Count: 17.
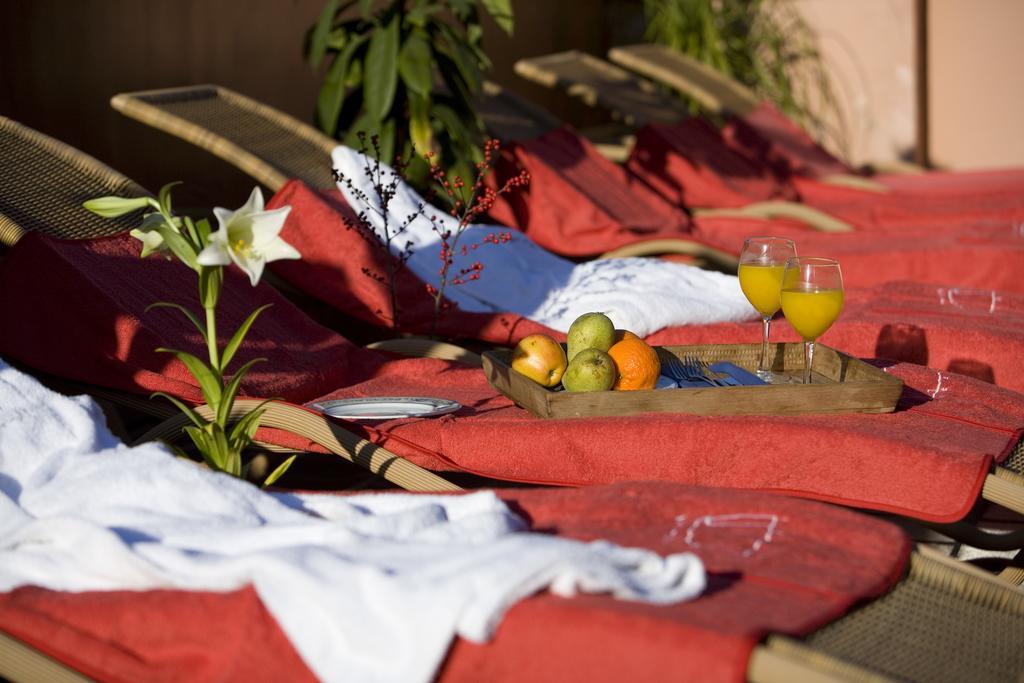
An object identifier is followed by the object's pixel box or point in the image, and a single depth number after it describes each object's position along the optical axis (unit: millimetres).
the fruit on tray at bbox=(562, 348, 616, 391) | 2422
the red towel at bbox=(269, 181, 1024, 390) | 3076
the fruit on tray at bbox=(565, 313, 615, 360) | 2510
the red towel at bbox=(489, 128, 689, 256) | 4602
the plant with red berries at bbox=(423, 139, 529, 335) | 3121
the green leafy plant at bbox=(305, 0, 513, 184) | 4250
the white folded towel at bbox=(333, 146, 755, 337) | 3338
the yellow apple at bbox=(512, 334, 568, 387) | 2498
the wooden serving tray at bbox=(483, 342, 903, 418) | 2383
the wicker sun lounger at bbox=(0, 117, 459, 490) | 2244
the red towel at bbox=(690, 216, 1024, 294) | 4055
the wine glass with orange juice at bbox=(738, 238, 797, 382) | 2467
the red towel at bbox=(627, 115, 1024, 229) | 5293
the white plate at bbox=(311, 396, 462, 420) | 2471
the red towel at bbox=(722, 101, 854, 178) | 6281
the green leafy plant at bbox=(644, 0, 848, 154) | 7996
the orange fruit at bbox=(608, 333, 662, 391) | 2479
